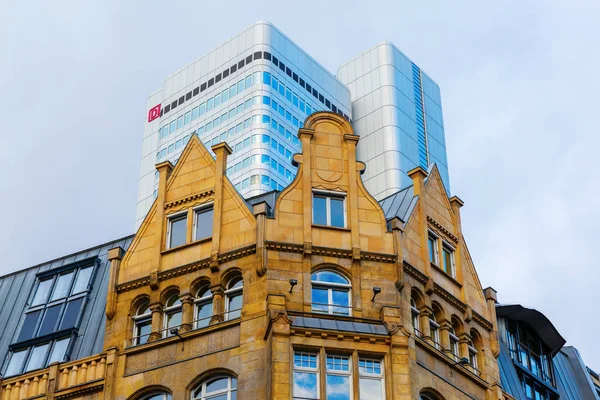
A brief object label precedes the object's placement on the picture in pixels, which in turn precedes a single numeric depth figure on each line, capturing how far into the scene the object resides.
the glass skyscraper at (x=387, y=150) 188.12
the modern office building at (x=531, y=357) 51.06
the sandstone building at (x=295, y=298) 35.69
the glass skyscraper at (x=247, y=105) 170.25
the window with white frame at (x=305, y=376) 34.41
